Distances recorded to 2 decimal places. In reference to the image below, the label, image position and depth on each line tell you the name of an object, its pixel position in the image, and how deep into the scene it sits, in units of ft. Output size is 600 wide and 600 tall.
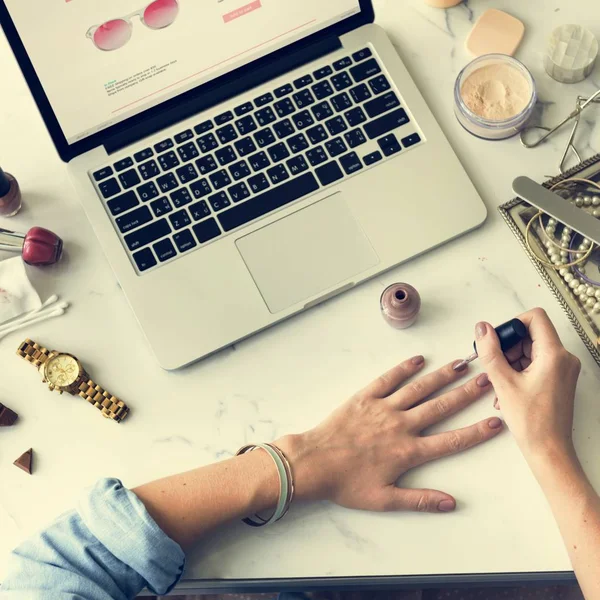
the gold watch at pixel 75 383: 2.70
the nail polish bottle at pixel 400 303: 2.57
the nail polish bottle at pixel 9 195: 2.81
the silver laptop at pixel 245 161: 2.68
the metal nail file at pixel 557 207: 2.58
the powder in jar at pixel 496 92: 2.80
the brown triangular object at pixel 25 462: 2.68
